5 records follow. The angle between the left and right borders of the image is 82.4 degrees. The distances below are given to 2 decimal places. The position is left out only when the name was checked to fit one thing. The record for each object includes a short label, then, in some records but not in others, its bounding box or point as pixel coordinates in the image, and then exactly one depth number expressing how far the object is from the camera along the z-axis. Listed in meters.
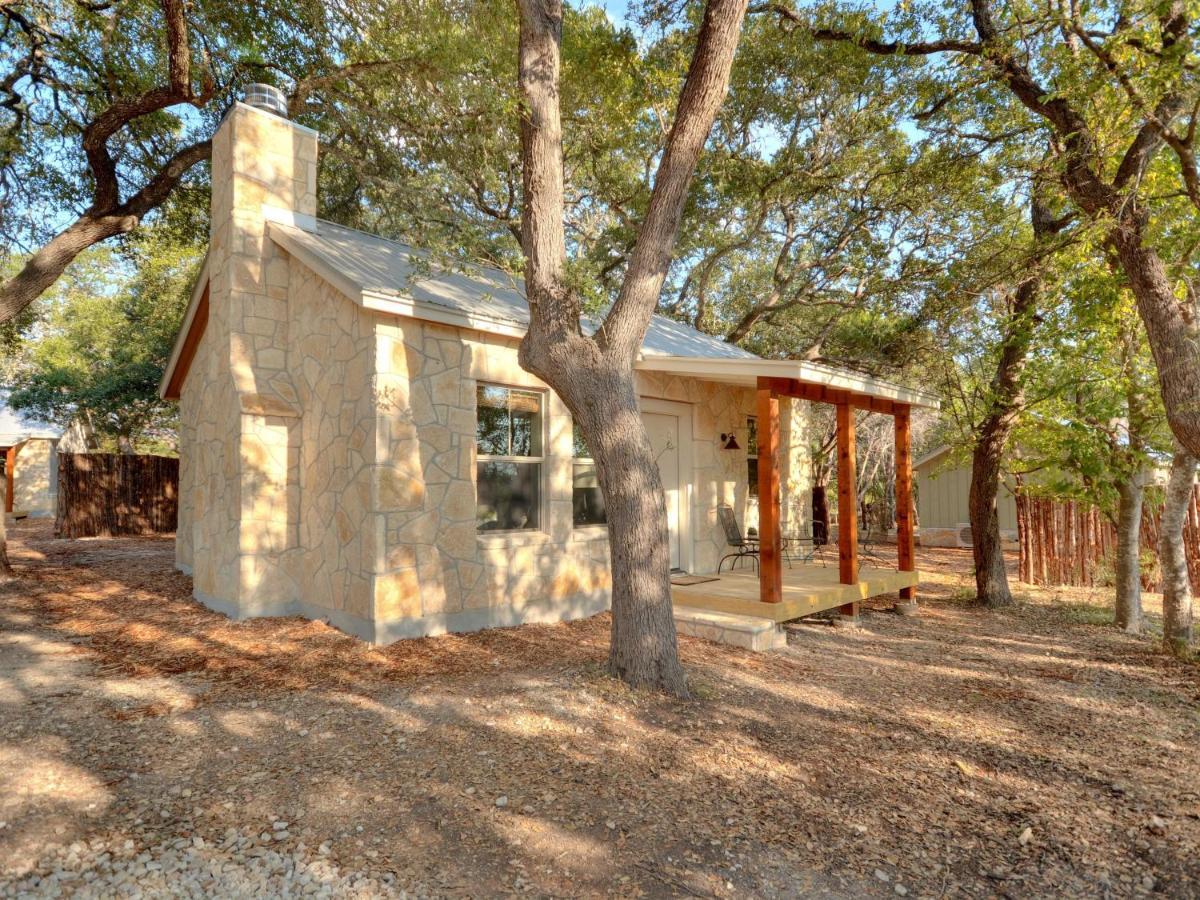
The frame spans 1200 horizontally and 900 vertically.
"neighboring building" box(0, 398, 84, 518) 21.73
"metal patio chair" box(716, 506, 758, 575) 8.90
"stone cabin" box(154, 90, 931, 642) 6.05
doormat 8.05
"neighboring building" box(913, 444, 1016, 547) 19.55
